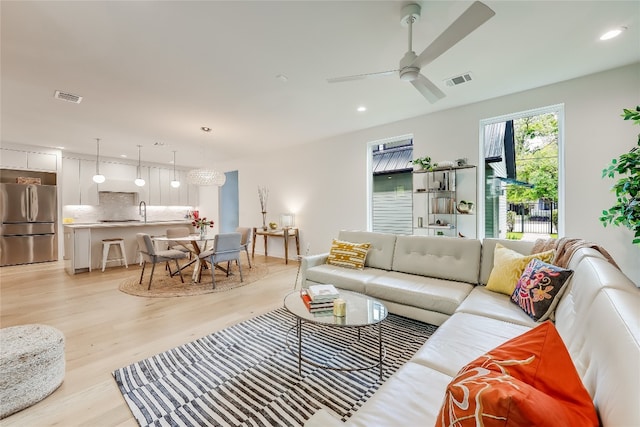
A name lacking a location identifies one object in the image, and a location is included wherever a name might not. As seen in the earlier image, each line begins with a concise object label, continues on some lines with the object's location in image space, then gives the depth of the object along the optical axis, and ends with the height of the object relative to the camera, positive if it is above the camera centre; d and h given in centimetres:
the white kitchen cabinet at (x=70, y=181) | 645 +72
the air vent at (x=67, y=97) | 333 +146
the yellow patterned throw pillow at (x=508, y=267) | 223 -50
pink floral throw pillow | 178 -56
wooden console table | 591 -54
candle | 197 -72
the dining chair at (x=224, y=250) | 412 -63
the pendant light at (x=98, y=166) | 584 +115
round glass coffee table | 190 -79
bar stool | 522 -77
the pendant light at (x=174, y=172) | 693 +119
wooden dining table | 438 -72
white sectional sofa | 78 -68
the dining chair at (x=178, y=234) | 539 -49
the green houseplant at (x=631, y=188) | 213 +17
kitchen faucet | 754 +5
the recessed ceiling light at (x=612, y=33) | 230 +155
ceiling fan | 161 +115
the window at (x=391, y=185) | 477 +46
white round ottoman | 158 -96
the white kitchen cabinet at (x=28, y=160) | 570 +113
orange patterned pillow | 56 -44
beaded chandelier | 523 +66
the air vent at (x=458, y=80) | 308 +154
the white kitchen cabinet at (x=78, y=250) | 488 -72
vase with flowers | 489 -26
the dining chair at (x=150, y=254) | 408 -69
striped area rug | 161 -120
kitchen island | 491 -57
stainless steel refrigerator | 554 -27
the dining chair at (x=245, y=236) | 522 -50
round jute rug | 382 -115
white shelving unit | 399 +15
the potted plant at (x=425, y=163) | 404 +72
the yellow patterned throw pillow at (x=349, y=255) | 333 -56
